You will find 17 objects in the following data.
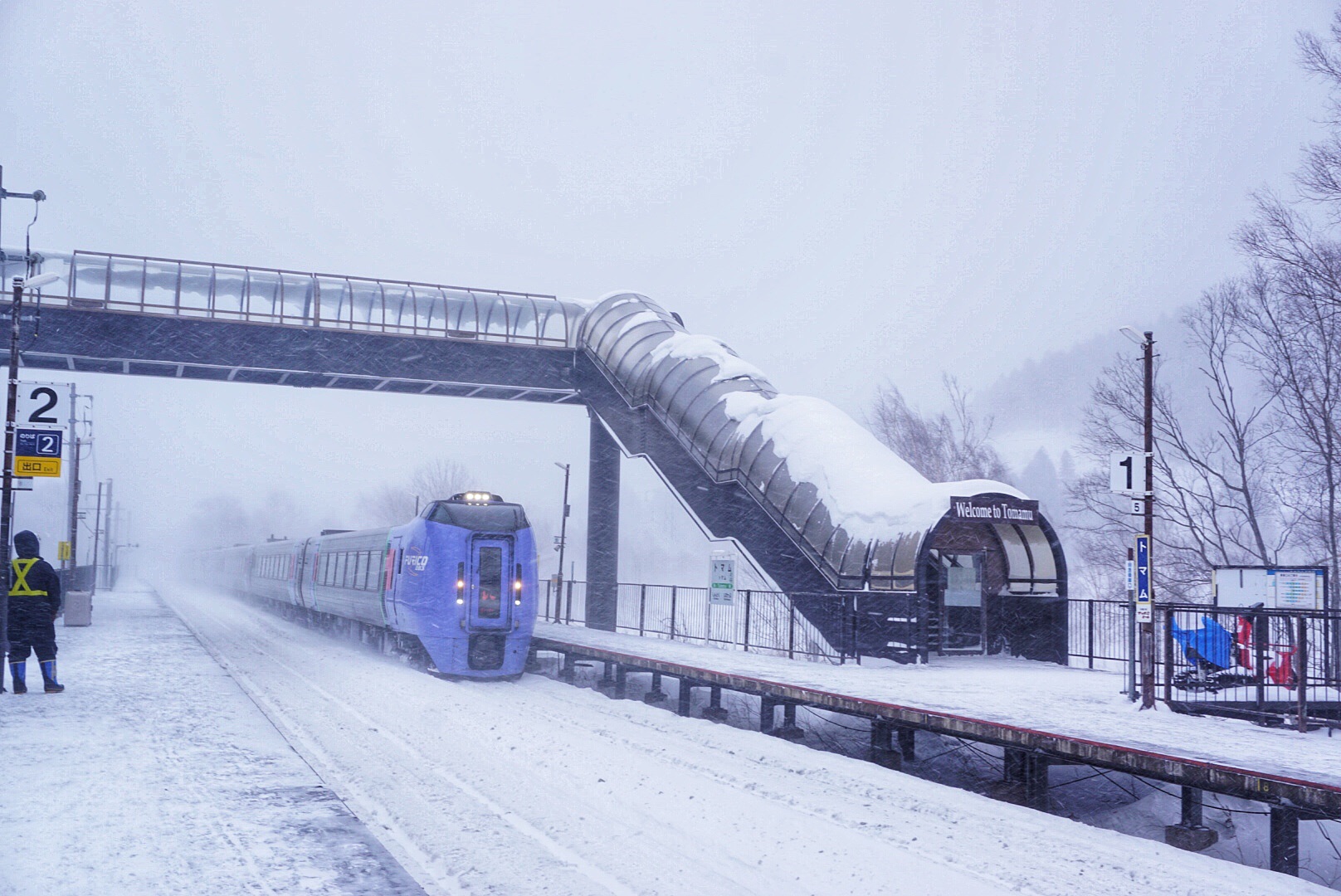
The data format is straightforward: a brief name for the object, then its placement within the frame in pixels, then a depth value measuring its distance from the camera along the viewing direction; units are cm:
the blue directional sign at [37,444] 1611
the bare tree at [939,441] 4875
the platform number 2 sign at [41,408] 1633
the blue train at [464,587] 1958
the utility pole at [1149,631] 1288
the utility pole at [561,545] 3584
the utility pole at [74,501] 4449
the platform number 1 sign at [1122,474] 1435
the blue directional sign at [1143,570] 1375
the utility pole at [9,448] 1552
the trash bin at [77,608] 2991
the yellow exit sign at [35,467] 1612
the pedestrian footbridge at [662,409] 1981
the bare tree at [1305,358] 2388
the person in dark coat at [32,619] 1495
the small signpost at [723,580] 2277
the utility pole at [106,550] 8081
